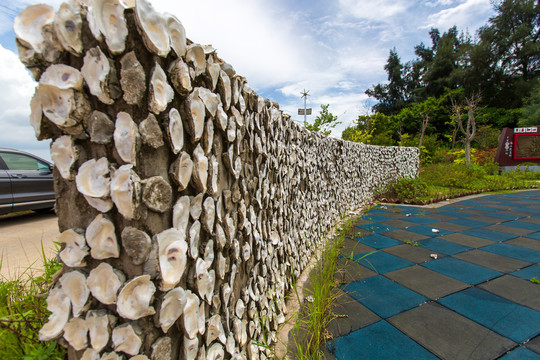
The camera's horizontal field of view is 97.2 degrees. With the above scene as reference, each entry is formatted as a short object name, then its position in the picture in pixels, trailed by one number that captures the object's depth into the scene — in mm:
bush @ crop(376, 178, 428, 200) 5754
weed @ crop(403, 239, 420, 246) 2929
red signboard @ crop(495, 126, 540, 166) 11008
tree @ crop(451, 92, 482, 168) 10469
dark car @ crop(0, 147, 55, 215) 4117
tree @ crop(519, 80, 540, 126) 14672
